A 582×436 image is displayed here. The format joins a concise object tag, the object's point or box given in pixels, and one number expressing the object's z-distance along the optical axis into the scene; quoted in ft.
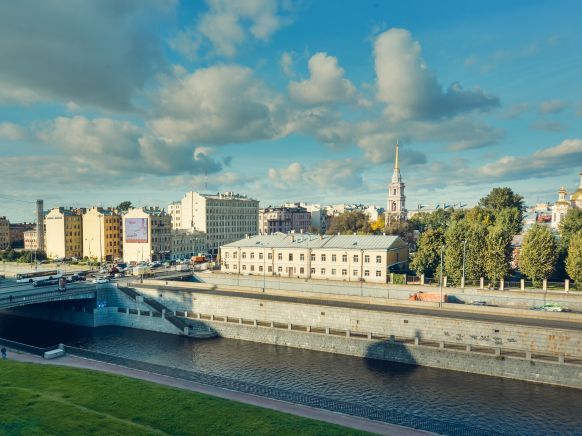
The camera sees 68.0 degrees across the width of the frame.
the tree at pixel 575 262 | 203.72
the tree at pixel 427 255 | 241.14
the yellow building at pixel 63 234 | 458.91
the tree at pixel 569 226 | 246.94
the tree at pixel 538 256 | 212.02
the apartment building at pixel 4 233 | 612.70
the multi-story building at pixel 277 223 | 648.38
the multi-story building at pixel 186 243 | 430.20
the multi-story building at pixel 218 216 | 477.77
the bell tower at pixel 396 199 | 541.75
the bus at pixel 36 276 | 265.75
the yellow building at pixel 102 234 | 446.19
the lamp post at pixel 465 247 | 211.41
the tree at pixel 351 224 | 399.65
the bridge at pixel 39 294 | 202.49
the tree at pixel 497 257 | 215.92
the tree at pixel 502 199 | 370.32
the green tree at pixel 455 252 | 226.79
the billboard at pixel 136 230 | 411.13
